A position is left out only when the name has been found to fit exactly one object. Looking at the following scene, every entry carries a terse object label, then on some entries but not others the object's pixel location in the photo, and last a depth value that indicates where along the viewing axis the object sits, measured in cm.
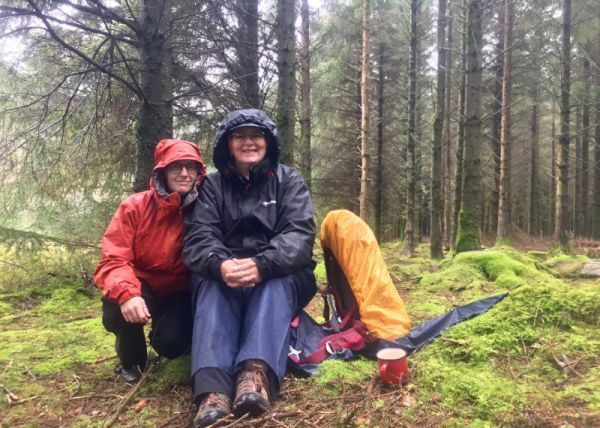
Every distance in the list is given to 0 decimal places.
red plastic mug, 245
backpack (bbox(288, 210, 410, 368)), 292
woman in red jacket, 279
